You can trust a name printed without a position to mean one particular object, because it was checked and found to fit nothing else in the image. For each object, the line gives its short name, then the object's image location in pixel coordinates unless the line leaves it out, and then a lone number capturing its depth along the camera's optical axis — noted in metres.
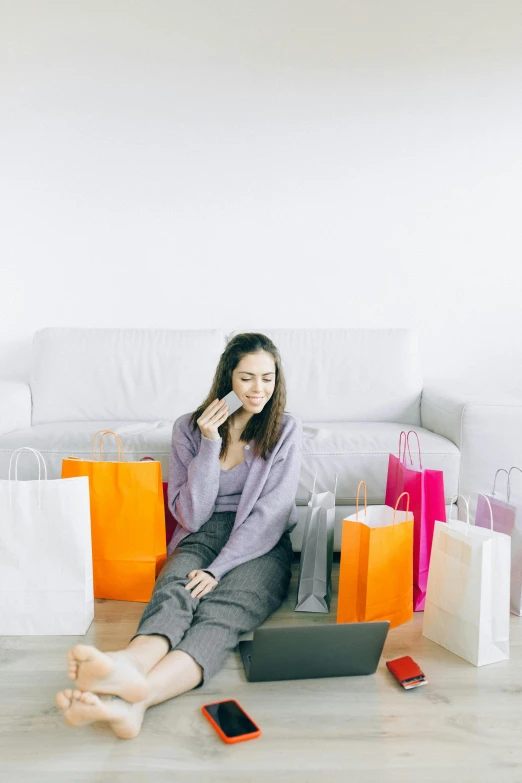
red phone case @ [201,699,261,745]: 1.18
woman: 1.42
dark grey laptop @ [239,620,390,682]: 1.31
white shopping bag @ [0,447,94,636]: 1.58
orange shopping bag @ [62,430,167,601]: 1.76
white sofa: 2.45
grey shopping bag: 1.77
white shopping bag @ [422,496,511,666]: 1.46
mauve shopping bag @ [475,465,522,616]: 1.71
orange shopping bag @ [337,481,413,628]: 1.56
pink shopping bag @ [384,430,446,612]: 1.77
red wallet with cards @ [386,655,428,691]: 1.38
